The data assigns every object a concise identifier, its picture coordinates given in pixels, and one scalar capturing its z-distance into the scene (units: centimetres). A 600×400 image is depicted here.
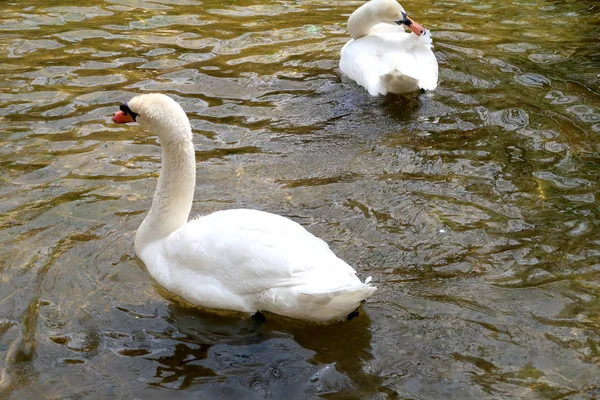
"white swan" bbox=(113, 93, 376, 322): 460
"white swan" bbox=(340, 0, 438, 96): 818
